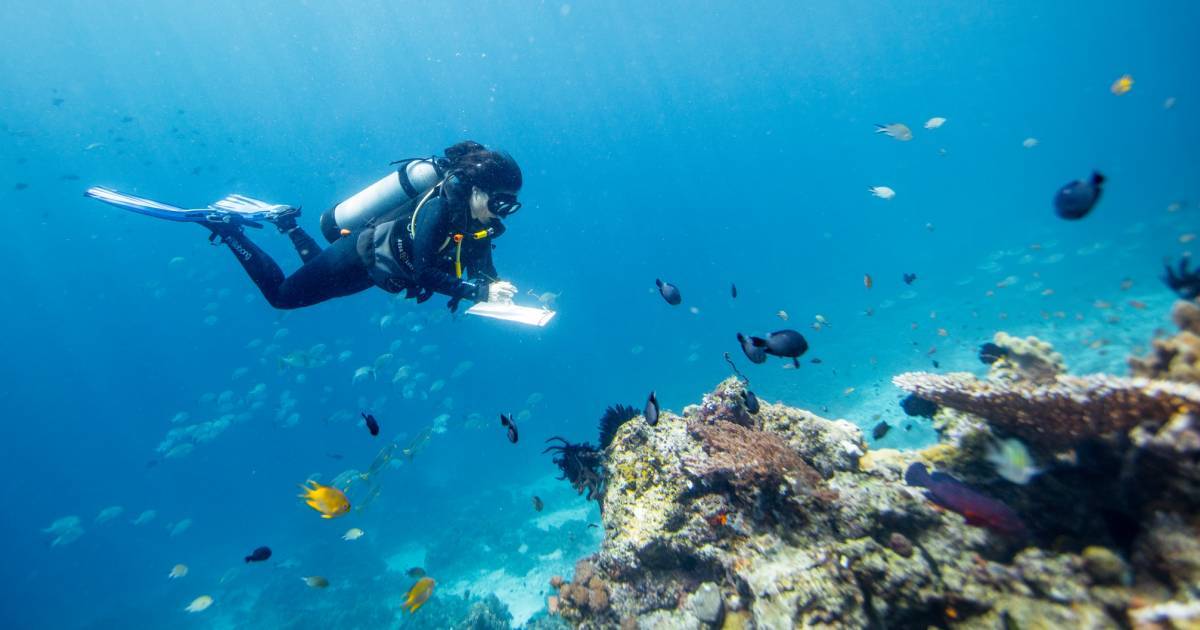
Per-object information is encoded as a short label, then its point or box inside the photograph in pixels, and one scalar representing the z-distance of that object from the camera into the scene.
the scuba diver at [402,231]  5.48
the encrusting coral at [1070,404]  2.69
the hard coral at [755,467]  3.99
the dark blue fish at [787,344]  4.23
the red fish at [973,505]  3.18
